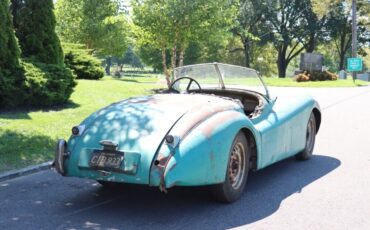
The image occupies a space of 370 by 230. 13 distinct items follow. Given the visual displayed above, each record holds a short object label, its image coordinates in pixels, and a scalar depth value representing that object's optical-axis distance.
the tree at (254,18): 54.34
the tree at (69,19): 34.66
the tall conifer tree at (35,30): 12.43
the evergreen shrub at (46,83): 10.55
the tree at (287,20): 55.62
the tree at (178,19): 19.62
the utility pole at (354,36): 34.75
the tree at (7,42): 10.38
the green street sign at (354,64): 34.31
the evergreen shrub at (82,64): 19.08
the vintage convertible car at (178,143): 4.53
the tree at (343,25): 52.97
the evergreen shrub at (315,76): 33.69
